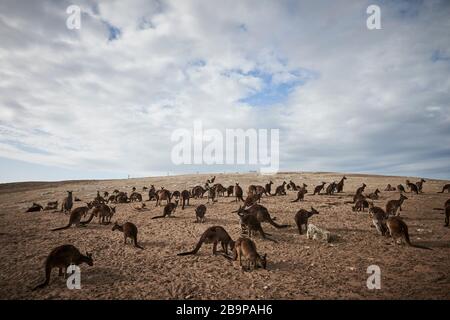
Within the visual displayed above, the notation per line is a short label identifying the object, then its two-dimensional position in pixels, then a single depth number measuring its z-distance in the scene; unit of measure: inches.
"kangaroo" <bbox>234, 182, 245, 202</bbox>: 904.5
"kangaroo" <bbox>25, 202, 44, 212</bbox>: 913.9
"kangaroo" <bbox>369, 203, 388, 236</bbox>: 527.2
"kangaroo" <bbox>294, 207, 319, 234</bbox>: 545.3
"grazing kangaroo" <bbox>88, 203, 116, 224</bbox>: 673.0
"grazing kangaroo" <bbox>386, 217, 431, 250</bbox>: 468.7
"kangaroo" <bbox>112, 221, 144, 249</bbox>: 492.1
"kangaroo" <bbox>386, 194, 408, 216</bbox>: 631.4
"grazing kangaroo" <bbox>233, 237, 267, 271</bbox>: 378.9
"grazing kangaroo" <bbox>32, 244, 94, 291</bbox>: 343.3
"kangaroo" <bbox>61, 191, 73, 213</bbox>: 836.0
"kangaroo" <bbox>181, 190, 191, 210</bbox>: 820.3
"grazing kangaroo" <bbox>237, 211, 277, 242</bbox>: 513.3
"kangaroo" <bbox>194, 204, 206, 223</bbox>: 636.1
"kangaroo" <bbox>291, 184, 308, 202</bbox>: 878.4
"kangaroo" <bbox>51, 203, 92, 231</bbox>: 631.9
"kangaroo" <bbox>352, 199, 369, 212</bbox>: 720.3
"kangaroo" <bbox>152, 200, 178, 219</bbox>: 697.0
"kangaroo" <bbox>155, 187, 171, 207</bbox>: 882.4
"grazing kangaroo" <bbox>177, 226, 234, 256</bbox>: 440.1
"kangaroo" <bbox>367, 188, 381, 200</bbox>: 927.2
